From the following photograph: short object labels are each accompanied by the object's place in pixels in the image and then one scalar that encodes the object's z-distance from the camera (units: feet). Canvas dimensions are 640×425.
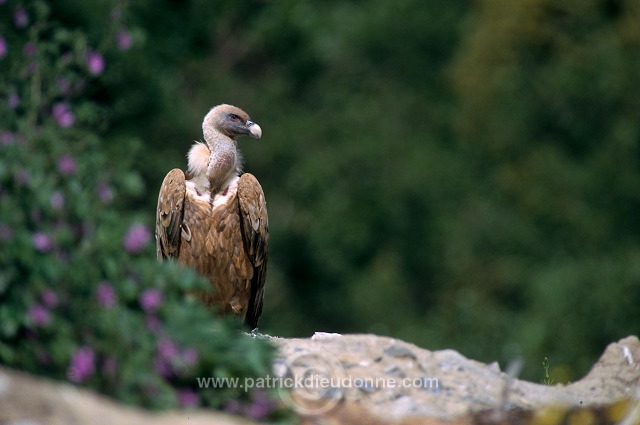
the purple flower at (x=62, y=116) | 51.08
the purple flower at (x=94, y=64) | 59.57
